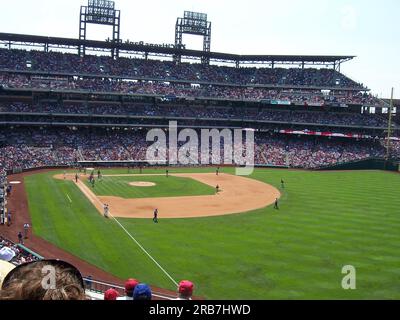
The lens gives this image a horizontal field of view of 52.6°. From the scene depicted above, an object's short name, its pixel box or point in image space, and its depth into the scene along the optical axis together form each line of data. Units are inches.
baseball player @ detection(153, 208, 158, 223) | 1310.3
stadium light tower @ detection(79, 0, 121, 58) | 3289.9
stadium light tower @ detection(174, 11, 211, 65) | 3639.3
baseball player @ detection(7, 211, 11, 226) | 1258.1
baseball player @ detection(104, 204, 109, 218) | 1352.1
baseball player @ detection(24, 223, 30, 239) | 1145.5
